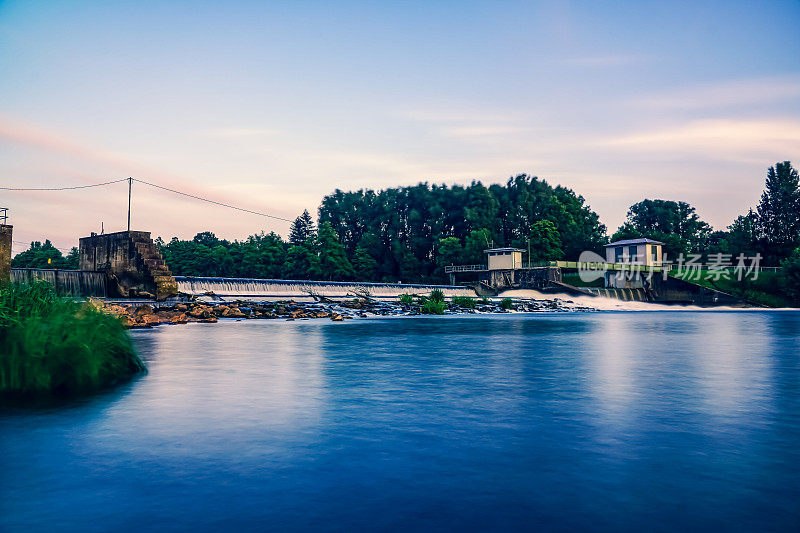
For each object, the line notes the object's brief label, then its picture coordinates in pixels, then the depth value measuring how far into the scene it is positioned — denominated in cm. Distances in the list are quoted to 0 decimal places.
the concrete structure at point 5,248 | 1785
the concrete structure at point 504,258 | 7294
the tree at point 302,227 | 11706
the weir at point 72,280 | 2841
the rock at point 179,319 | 2689
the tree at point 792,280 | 5953
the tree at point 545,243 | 8581
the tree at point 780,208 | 8119
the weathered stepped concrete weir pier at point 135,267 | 3148
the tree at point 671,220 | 11894
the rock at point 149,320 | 2525
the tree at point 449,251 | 9075
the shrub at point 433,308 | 4131
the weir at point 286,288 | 3972
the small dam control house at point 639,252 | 7355
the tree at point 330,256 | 9244
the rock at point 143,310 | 2624
